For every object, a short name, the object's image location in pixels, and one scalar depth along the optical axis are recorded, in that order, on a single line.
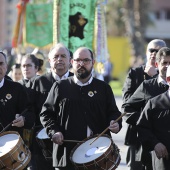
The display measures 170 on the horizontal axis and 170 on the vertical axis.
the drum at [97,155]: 14.38
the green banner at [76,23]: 25.61
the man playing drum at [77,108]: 15.45
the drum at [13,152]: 14.47
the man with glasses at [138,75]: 19.08
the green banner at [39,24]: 33.25
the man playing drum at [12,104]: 15.84
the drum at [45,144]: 17.05
